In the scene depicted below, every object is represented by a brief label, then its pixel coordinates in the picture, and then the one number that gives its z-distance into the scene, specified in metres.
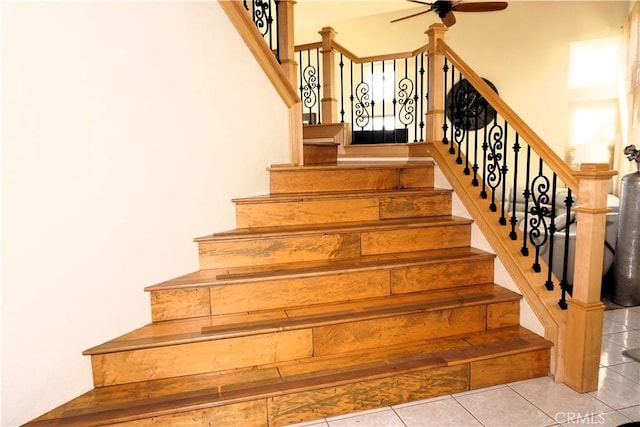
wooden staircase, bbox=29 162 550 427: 1.84
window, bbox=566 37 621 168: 6.01
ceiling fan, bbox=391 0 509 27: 4.59
